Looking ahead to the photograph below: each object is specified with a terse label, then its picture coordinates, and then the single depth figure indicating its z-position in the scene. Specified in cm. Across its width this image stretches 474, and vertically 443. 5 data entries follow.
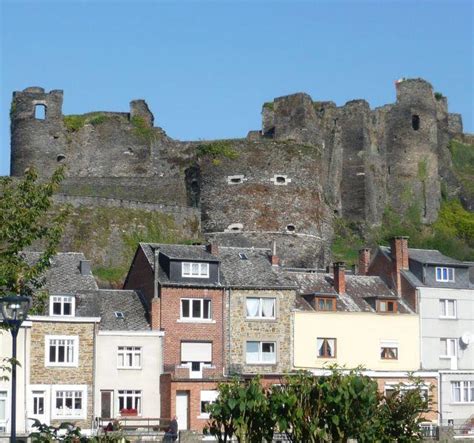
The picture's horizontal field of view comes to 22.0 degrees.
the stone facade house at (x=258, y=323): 5797
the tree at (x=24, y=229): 3438
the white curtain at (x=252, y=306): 5884
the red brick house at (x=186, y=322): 5503
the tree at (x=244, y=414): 3644
